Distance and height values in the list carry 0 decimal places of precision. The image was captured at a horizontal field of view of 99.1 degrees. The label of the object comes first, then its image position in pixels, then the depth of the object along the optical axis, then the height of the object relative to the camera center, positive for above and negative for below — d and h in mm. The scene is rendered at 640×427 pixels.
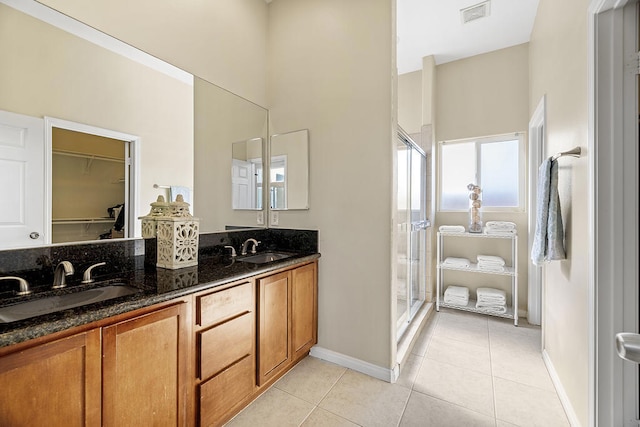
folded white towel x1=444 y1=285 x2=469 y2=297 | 3236 -925
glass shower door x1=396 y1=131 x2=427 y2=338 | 2492 -167
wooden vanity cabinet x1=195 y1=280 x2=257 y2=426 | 1340 -742
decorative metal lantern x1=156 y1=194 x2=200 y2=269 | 1566 -139
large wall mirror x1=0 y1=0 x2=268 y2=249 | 1240 +644
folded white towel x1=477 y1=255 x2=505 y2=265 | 3034 -509
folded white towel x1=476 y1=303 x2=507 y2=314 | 2998 -1045
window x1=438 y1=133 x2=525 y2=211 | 3219 +534
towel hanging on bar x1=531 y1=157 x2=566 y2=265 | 1705 -37
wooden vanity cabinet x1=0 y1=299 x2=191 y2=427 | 815 -570
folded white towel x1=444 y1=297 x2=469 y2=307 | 3213 -1031
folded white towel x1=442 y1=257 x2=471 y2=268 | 3191 -576
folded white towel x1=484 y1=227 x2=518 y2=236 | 2971 -188
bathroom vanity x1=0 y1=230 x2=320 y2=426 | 840 -563
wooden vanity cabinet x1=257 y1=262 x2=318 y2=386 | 1724 -740
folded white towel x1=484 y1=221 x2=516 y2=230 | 3000 -116
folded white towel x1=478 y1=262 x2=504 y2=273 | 3020 -596
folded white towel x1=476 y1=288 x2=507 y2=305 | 3008 -916
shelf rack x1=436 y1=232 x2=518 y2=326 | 2923 -642
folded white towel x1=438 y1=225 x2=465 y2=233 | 3236 -170
